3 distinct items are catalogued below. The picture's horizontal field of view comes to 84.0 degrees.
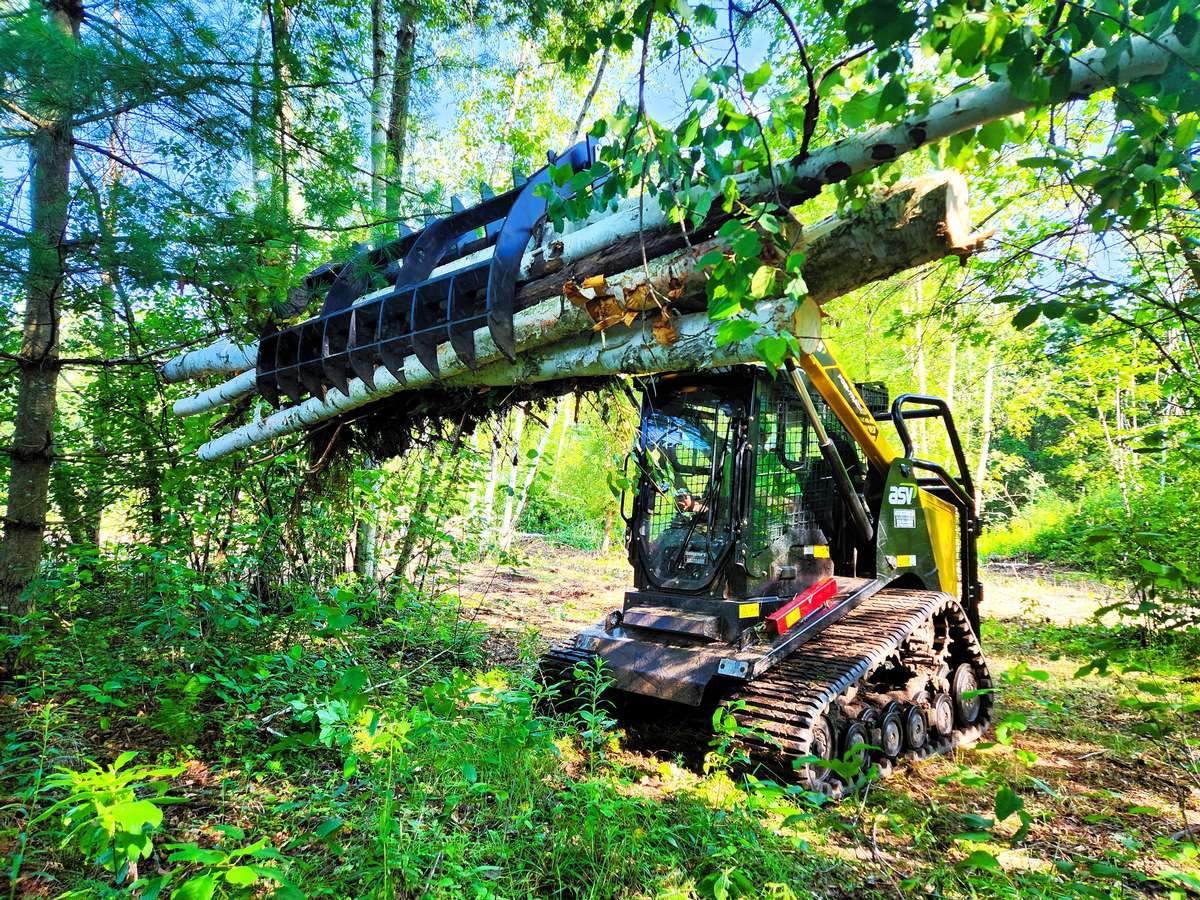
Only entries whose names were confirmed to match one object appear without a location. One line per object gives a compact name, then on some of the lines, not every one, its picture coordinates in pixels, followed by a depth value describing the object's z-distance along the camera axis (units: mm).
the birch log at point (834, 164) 1670
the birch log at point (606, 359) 3012
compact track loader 4230
